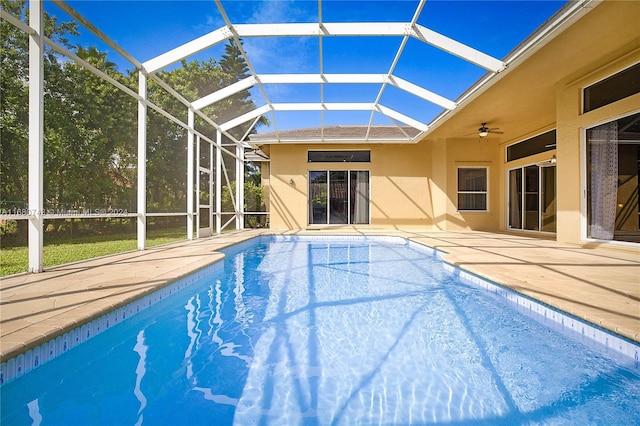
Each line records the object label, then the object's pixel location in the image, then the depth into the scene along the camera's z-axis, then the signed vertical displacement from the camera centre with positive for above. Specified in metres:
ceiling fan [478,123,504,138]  9.07 +2.32
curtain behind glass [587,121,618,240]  5.82 +0.58
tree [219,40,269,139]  9.14 +3.25
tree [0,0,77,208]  6.48 +2.55
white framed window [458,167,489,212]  11.09 +0.74
